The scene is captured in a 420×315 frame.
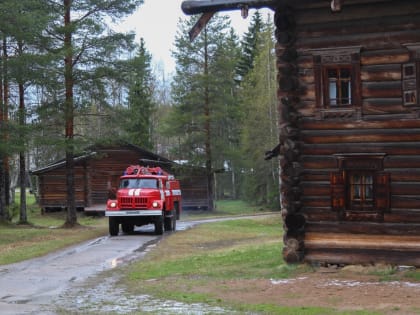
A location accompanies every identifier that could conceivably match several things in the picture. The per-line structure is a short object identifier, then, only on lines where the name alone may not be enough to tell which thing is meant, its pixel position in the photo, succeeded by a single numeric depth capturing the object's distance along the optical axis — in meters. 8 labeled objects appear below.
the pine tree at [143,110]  64.81
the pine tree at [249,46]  80.19
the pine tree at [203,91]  55.84
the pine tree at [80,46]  30.19
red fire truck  27.45
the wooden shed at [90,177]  48.69
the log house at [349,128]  14.64
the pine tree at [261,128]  57.28
